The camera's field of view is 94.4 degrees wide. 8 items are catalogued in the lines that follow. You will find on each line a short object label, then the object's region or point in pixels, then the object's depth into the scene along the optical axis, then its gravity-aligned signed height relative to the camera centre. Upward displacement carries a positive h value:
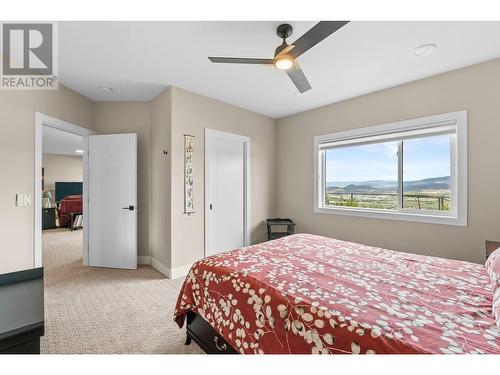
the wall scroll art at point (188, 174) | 3.15 +0.19
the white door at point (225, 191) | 3.46 -0.04
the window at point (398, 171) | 2.60 +0.23
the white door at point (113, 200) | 3.40 -0.17
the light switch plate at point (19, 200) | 2.38 -0.11
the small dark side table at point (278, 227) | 3.91 -0.68
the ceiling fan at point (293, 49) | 1.44 +0.99
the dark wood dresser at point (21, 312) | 0.89 -0.55
